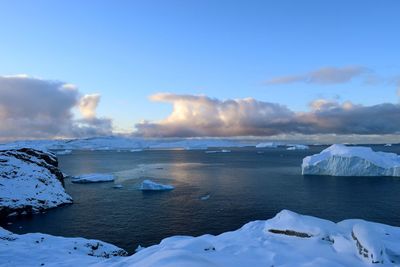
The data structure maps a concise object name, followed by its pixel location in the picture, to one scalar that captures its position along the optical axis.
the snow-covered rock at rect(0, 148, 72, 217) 64.56
